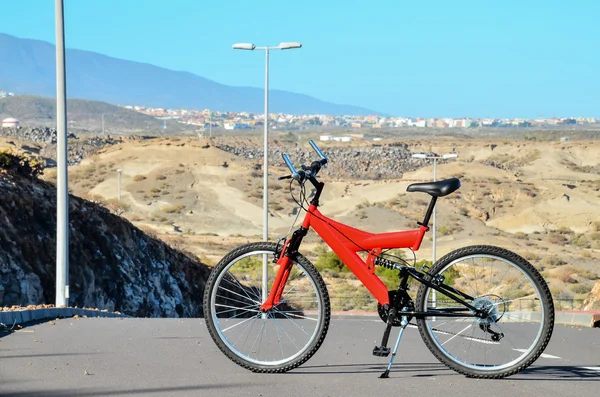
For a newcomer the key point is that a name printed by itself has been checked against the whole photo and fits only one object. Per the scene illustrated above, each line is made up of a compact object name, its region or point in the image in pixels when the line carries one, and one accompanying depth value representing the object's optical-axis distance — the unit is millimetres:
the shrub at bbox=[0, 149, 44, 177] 26906
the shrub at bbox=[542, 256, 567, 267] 57641
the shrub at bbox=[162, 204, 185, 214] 83750
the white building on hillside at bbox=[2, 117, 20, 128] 167650
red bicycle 7012
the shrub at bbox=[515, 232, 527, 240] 76875
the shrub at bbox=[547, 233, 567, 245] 76500
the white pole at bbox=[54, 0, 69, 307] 14664
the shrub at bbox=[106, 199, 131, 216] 78706
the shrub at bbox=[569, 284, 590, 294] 45031
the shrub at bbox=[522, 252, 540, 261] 59219
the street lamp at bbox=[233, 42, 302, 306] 31109
